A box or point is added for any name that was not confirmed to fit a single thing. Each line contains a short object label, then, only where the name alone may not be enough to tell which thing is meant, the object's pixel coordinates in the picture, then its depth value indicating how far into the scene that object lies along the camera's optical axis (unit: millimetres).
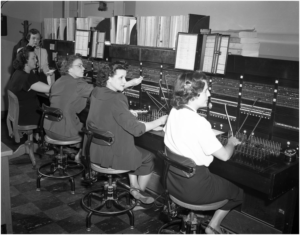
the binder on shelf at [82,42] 4277
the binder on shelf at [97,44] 4074
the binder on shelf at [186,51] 3000
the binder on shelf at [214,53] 2797
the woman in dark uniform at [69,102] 3507
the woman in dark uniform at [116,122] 2717
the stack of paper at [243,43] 2770
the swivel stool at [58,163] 3428
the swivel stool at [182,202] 2156
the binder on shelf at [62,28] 4833
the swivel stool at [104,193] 2678
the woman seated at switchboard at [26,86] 4055
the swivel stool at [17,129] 3901
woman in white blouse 2162
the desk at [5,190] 2299
